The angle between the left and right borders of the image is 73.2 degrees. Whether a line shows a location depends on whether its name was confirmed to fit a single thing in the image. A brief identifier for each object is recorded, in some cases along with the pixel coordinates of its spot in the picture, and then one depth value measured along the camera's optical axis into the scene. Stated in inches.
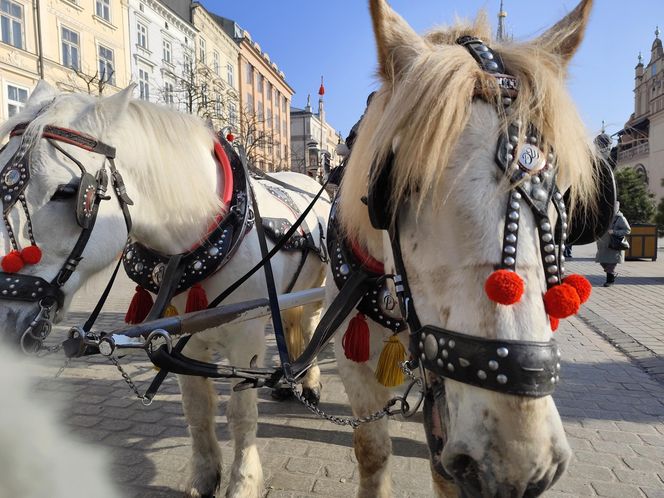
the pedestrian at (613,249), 365.7
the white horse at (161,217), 62.1
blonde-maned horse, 36.9
